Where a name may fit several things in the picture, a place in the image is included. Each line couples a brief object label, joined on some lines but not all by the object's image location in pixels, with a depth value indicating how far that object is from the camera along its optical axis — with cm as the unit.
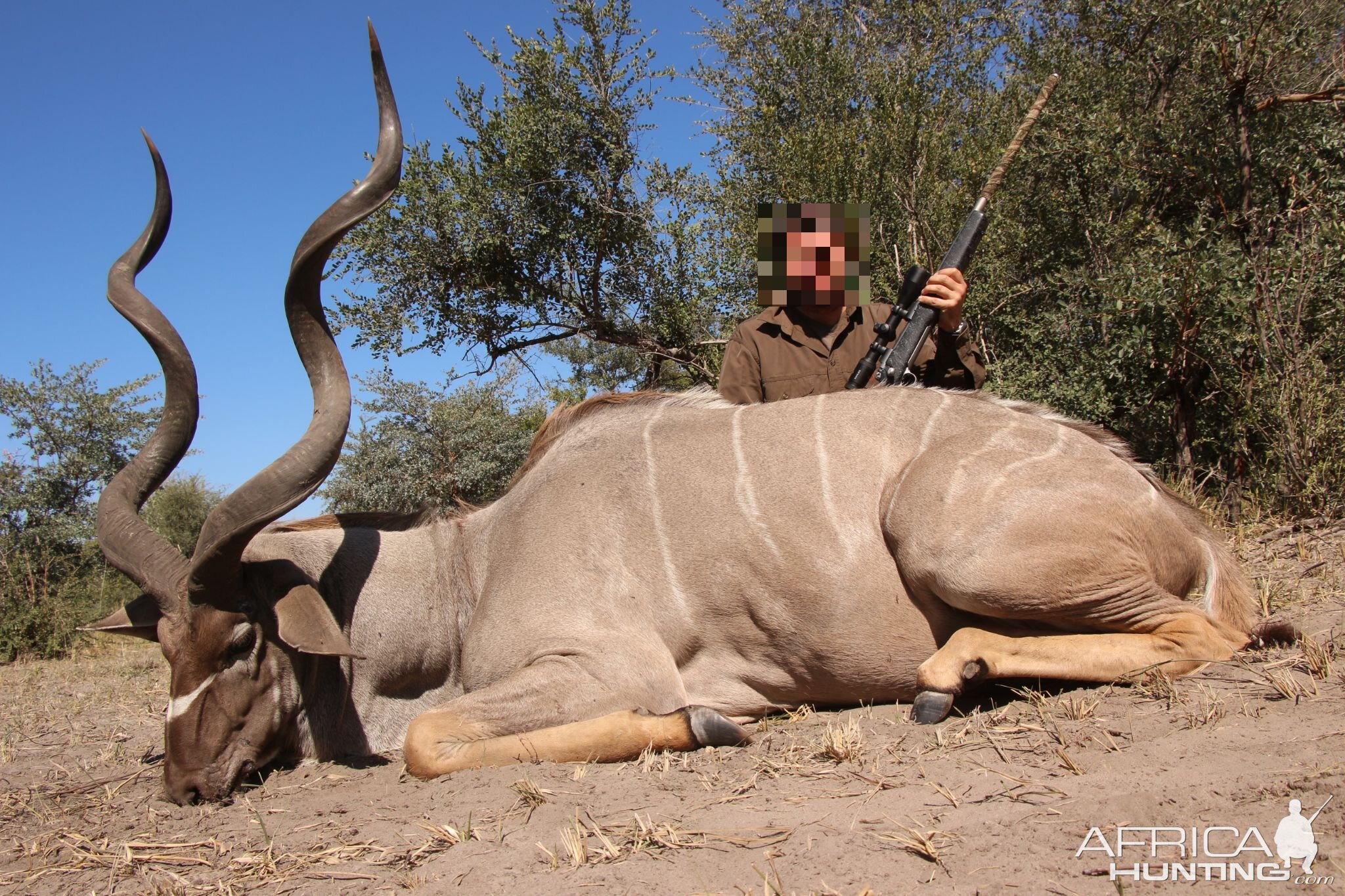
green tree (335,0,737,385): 898
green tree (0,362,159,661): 823
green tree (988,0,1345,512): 519
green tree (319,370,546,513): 1054
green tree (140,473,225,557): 1251
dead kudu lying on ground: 296
